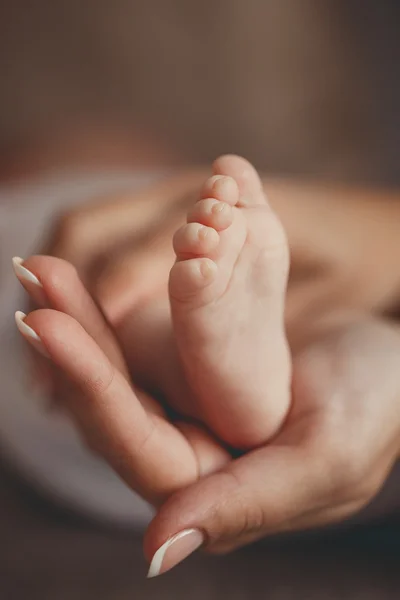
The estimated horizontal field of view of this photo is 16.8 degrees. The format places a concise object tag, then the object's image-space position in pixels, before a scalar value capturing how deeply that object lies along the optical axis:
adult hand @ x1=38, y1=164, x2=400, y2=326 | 0.34
